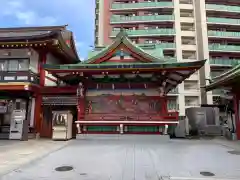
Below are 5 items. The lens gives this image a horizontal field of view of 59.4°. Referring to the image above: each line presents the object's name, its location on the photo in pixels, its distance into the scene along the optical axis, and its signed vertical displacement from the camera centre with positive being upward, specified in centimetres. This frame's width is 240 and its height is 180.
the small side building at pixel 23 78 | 1378 +239
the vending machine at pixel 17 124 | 1354 -72
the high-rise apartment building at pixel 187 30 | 3497 +1489
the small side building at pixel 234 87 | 1372 +184
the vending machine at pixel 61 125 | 1322 -75
